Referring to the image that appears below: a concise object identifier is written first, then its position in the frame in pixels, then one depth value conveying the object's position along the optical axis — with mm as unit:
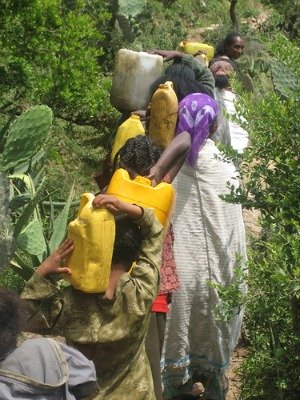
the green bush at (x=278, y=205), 3596
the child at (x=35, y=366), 2541
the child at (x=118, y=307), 3348
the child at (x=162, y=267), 3938
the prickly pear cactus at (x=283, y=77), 4082
